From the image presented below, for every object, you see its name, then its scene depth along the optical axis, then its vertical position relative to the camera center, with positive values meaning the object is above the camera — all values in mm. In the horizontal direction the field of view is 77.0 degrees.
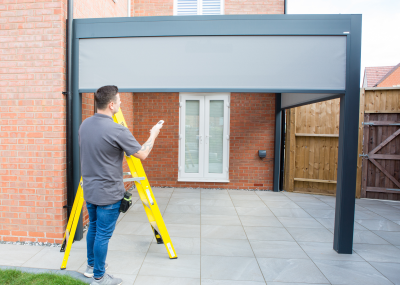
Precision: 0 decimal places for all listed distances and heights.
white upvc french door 6145 -98
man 2055 -262
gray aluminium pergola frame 2895 +1171
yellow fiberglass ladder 2621 -791
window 5898 +2974
